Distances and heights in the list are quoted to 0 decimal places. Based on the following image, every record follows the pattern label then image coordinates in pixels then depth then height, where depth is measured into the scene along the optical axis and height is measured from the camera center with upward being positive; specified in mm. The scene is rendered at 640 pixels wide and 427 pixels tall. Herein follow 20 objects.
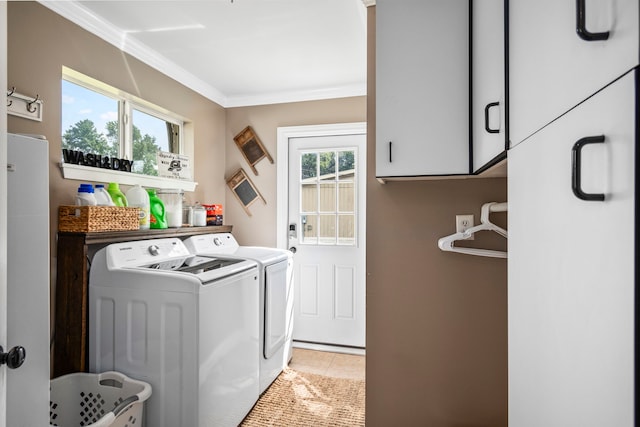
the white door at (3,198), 942 +44
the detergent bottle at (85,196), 1945 +100
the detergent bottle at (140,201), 2316 +88
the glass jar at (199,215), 2930 -4
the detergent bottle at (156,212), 2459 +17
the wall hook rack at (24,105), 1676 +528
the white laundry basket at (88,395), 1773 -905
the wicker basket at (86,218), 1864 -19
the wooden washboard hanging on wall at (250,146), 3500 +673
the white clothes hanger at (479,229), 1309 -83
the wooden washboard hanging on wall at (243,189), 3518 +253
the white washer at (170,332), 1749 -603
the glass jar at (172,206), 2656 +63
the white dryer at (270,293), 2491 -591
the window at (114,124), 2127 +624
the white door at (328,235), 3299 -196
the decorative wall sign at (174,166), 2695 +382
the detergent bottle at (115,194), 2172 +124
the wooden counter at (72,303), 1863 -467
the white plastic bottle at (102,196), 2045 +105
